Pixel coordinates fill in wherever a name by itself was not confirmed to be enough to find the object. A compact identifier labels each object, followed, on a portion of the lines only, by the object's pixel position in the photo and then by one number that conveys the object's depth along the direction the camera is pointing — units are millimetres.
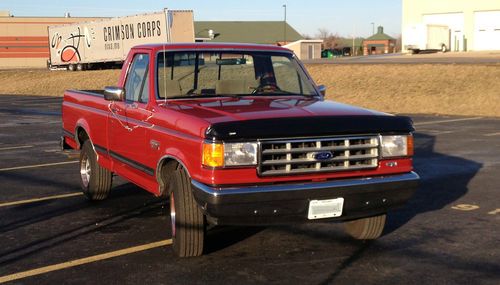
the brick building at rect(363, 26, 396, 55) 107312
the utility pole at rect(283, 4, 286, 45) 93981
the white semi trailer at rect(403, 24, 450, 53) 57875
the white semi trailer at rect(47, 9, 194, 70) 36188
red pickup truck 4906
